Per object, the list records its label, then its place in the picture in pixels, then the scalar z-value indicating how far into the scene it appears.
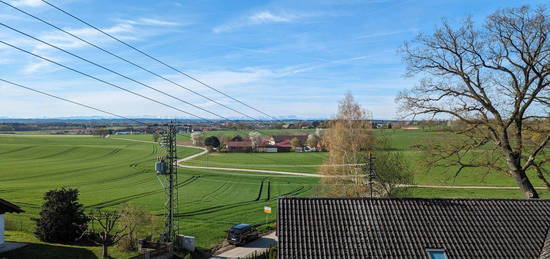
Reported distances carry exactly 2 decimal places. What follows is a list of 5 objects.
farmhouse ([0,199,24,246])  19.98
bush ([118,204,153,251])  22.11
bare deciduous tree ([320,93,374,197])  30.23
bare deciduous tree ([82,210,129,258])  20.70
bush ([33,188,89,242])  22.89
